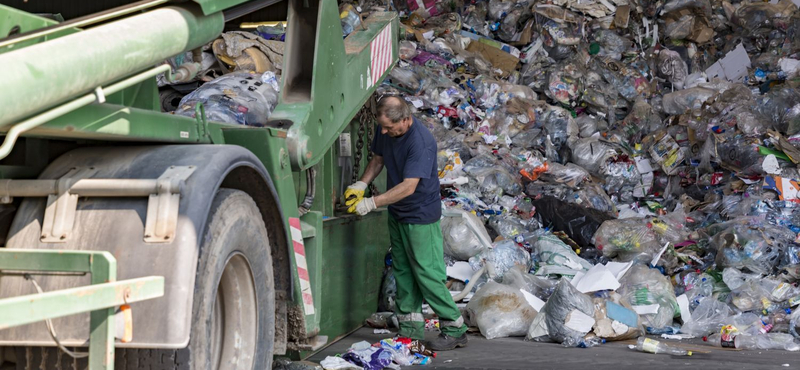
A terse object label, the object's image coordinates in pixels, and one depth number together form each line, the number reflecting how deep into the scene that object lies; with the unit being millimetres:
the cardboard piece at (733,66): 9414
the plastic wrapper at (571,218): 6543
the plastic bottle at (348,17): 5605
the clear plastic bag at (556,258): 5926
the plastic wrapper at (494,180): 7113
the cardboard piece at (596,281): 5230
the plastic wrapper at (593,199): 7234
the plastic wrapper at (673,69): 9641
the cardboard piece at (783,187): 6762
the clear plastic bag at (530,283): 5385
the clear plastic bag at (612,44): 9797
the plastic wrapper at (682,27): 9922
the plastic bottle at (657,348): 4527
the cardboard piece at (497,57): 9336
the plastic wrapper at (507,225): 6566
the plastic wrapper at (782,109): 7332
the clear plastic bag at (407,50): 8383
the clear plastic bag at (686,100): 8633
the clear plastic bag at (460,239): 5832
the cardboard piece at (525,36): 9672
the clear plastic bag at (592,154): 7984
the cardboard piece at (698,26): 9938
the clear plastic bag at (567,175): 7598
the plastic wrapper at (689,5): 9969
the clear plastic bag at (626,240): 6066
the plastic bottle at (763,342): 4719
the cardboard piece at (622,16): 9883
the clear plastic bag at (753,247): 5703
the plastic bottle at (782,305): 5230
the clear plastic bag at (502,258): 5758
